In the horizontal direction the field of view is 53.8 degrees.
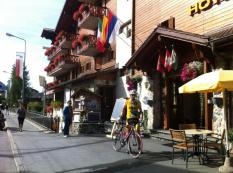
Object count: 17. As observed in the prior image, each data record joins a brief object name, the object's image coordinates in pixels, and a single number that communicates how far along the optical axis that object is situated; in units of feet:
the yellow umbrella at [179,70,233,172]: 17.28
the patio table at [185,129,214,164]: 19.58
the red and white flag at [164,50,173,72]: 31.09
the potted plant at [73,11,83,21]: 63.71
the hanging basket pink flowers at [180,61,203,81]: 28.84
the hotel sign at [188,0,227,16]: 29.55
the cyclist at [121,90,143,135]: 23.19
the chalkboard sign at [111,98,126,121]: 32.50
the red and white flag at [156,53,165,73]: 32.59
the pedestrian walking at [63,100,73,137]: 36.10
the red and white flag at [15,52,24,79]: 84.96
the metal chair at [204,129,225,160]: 19.53
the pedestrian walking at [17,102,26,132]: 46.92
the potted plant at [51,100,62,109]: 72.19
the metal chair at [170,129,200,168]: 18.92
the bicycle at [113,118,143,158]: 22.14
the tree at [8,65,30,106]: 177.36
